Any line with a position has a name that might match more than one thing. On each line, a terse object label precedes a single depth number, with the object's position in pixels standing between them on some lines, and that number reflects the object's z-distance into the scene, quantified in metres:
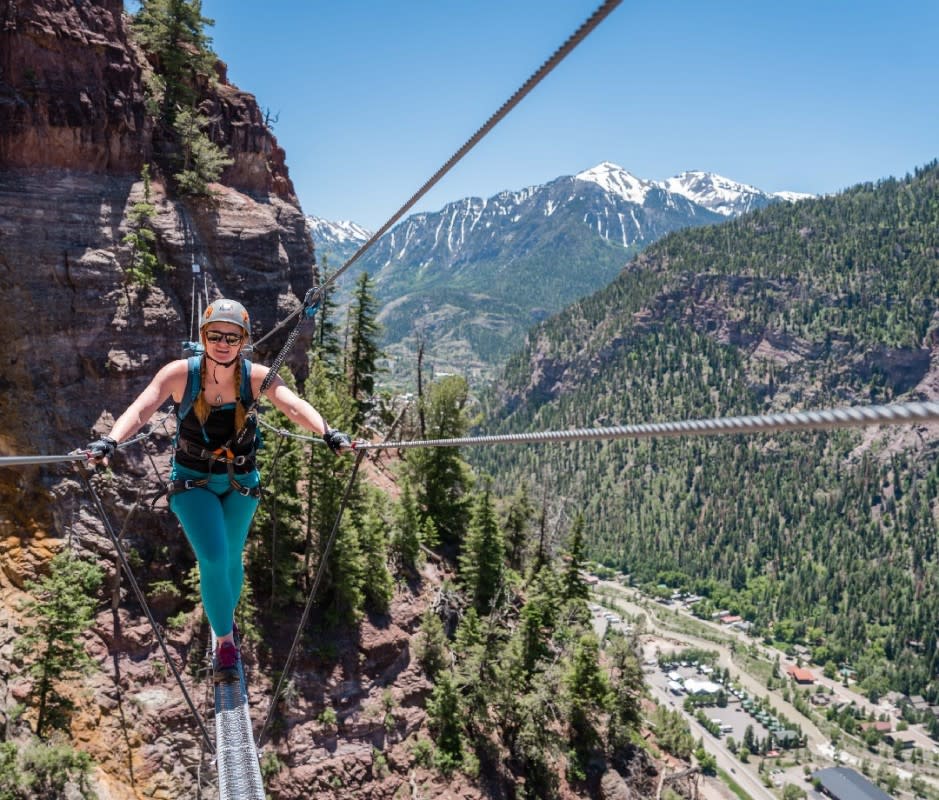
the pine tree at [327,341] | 37.67
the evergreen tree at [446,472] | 34.53
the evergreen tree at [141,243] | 21.59
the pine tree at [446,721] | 24.84
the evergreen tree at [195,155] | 24.66
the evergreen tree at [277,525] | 22.66
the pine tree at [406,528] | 29.11
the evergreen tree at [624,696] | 32.44
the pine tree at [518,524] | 38.34
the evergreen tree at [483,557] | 30.55
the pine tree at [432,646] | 26.42
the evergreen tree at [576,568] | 34.34
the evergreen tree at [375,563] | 25.94
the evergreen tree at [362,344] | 39.38
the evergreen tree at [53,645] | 16.05
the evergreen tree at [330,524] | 24.16
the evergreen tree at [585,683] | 29.37
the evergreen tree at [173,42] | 25.08
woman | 5.71
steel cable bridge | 2.42
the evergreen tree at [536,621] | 28.59
